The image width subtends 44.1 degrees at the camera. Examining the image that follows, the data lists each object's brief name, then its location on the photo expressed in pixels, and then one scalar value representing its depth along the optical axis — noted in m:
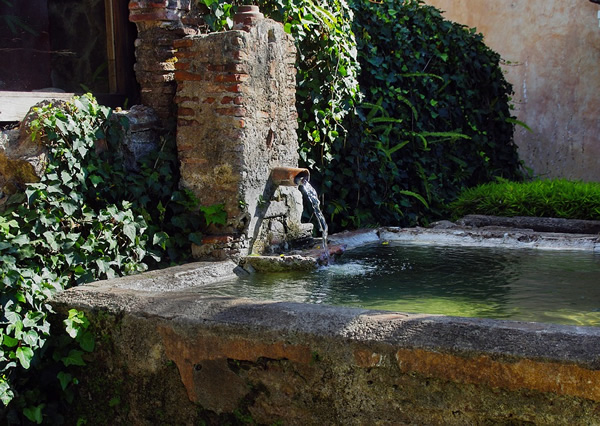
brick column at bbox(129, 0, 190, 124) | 4.77
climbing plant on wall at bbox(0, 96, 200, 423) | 3.23
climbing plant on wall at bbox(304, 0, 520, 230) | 6.57
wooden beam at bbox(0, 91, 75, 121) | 4.27
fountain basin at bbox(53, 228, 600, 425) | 2.36
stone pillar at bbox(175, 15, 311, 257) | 4.43
